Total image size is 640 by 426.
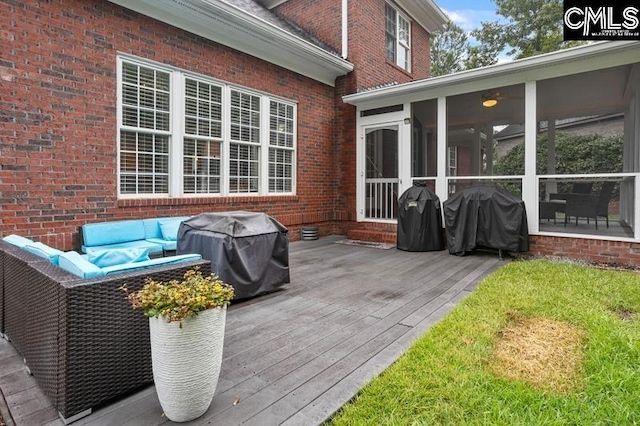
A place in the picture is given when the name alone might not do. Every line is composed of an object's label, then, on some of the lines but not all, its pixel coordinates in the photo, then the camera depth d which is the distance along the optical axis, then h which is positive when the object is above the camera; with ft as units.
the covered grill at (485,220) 18.86 -0.57
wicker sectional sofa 5.92 -2.29
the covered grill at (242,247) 11.96 -1.33
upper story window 31.76 +16.14
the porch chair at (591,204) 22.41 +0.41
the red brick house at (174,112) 13.84 +5.05
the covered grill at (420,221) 21.62 -0.68
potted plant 5.67 -2.18
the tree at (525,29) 58.59 +32.71
